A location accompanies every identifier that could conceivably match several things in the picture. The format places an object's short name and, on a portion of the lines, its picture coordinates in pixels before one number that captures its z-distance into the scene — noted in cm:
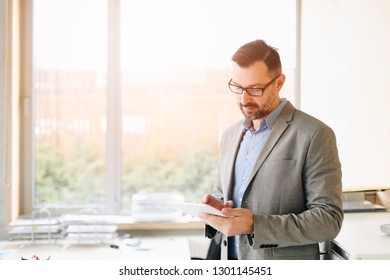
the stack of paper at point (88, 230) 260
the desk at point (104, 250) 233
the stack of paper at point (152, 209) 278
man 157
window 284
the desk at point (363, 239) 169
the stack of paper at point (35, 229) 263
